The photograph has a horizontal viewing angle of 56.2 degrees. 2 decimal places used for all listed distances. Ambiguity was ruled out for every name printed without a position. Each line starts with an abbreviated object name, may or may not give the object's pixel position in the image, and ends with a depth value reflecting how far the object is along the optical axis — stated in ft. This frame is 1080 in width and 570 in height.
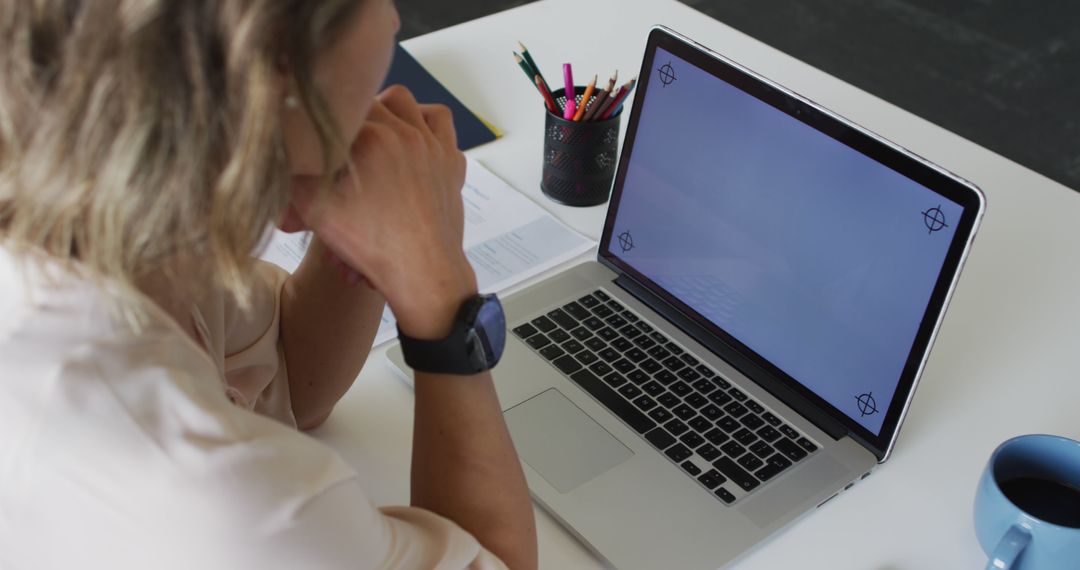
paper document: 3.73
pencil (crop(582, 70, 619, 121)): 3.94
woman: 1.63
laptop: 2.76
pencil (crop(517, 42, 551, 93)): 4.15
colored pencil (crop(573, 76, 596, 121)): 3.96
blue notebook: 4.44
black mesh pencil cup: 3.92
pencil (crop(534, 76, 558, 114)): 4.00
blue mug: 2.43
